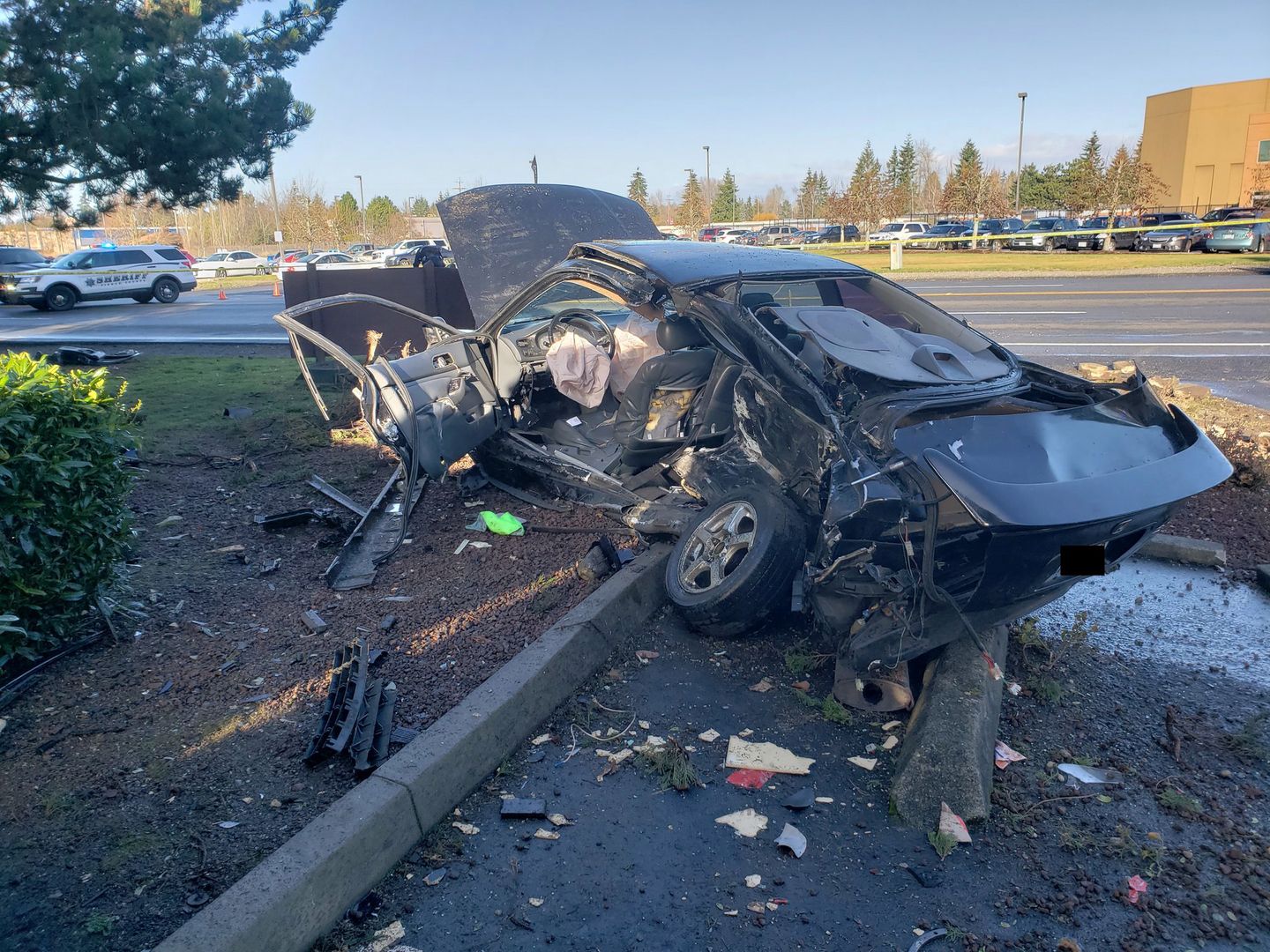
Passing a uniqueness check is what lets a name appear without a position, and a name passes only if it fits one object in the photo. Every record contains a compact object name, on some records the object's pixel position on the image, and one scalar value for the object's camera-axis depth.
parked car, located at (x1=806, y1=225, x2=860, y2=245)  48.22
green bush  3.72
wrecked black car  3.24
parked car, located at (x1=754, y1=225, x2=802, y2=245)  47.62
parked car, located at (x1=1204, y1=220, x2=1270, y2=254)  31.64
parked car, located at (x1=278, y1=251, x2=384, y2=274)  36.39
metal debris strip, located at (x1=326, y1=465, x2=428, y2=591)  5.12
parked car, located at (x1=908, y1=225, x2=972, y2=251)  42.38
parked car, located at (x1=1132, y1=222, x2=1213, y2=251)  33.78
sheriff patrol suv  25.55
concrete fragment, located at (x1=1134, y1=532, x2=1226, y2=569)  5.20
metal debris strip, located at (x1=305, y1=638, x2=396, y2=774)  3.35
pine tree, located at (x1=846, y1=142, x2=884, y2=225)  47.56
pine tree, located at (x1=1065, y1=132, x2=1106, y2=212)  44.12
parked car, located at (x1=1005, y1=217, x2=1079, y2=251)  37.97
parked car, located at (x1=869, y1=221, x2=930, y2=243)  45.31
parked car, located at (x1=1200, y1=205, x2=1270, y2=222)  33.84
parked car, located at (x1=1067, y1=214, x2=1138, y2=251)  36.38
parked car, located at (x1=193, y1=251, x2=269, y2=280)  44.84
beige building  54.88
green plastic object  5.80
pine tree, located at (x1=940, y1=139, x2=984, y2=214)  52.25
